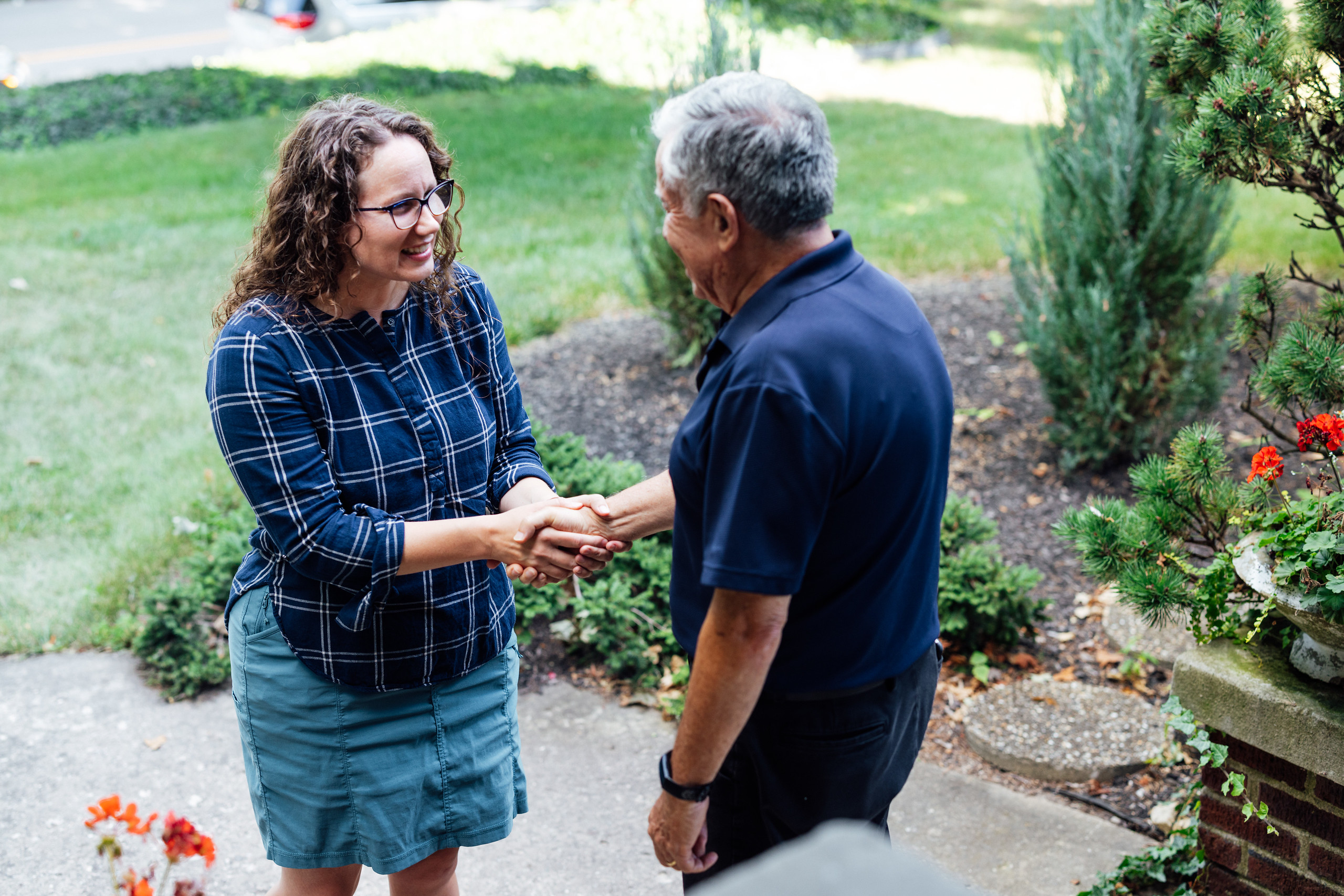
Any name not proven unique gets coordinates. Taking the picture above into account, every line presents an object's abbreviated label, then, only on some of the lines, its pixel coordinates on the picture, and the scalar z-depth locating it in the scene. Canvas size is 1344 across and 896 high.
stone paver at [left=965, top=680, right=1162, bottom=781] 3.73
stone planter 2.46
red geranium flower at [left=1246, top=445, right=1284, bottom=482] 2.75
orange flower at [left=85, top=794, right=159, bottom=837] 1.60
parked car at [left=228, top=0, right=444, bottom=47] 16.25
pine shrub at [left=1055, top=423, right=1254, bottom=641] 2.85
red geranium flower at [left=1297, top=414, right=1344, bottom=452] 2.56
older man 1.77
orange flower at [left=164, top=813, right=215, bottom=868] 1.54
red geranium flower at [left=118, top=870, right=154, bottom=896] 1.50
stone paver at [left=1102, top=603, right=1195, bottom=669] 4.30
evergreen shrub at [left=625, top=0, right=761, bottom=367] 6.09
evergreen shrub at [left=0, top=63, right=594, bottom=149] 13.54
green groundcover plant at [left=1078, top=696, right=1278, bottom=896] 2.99
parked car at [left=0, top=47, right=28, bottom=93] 14.93
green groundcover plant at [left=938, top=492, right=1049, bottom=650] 4.20
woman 2.19
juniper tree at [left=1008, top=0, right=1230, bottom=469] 5.07
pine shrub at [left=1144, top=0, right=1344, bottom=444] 2.86
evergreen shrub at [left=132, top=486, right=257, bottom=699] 4.26
